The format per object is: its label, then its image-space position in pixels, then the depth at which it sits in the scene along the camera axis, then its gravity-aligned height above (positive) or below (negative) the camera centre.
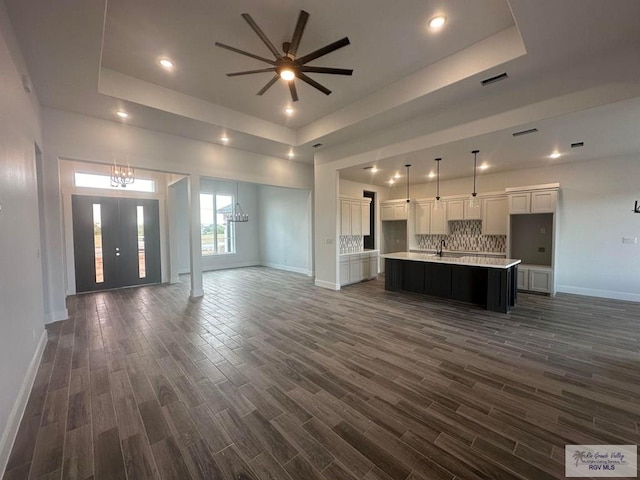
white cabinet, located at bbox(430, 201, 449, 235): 7.70 +0.23
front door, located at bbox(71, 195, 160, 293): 6.30 -0.25
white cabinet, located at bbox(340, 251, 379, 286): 6.83 -1.06
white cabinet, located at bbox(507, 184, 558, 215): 5.75 +0.65
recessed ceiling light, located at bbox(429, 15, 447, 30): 2.88 +2.38
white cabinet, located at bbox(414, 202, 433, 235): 8.05 +0.38
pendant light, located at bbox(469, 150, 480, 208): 6.90 +0.74
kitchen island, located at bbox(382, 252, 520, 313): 4.69 -1.03
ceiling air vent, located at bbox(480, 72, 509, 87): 3.34 +1.99
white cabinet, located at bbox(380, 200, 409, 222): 8.38 +0.65
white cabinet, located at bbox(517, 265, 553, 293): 5.83 -1.18
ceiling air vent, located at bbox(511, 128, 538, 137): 3.89 +1.49
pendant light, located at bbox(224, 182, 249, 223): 8.60 +0.54
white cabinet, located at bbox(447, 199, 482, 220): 7.12 +0.52
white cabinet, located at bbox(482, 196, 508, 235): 6.66 +0.35
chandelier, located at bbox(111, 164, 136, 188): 4.97 +1.18
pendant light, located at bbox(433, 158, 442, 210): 6.04 +1.47
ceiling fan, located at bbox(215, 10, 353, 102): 2.59 +1.91
